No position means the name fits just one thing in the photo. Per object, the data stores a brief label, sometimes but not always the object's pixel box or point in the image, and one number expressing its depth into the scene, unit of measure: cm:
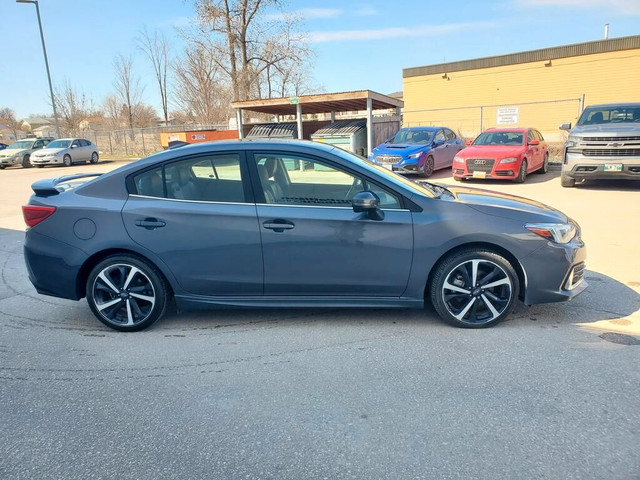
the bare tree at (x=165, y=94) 4605
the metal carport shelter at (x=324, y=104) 1738
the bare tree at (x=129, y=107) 4394
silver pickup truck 978
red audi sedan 1239
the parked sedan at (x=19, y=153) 2539
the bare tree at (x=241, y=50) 2822
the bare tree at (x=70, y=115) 3966
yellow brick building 2647
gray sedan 362
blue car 1399
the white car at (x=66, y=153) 2416
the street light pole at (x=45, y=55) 2484
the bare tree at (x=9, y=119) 7312
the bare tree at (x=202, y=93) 3878
